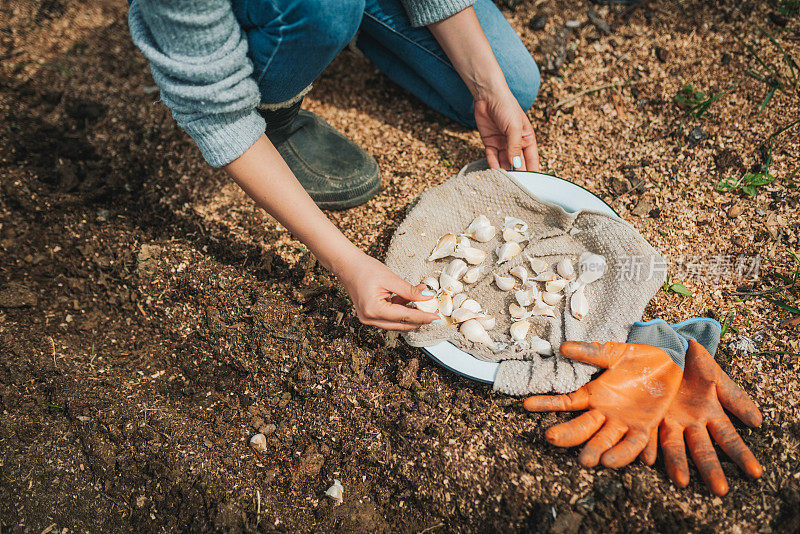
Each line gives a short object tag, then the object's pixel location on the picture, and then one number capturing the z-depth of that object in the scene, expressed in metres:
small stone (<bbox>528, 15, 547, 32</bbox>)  1.91
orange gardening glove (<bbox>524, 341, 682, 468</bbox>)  1.13
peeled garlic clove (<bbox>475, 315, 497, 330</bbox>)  1.29
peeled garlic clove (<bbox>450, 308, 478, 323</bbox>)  1.27
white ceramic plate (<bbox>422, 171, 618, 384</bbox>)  1.40
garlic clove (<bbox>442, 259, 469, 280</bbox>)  1.35
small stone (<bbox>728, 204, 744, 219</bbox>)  1.50
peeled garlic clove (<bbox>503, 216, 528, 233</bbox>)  1.40
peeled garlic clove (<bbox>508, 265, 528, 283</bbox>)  1.33
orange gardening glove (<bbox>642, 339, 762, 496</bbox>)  1.08
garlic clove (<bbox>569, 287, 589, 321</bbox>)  1.27
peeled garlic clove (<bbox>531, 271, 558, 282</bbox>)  1.32
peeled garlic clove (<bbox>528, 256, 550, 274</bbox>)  1.33
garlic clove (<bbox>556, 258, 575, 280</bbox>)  1.31
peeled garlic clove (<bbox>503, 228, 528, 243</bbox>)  1.39
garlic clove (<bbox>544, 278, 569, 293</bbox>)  1.30
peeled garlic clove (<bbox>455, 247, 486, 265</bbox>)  1.37
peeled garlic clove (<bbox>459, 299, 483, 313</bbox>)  1.31
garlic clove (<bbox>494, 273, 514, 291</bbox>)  1.33
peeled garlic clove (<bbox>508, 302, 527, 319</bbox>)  1.29
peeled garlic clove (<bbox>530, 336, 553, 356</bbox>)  1.24
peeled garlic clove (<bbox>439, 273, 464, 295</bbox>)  1.33
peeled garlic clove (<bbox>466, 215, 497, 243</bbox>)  1.40
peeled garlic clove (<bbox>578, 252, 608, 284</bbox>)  1.31
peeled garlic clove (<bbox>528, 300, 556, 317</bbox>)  1.29
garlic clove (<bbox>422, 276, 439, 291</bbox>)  1.33
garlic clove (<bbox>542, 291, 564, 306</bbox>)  1.30
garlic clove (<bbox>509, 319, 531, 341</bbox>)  1.27
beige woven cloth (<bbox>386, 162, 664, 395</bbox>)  1.21
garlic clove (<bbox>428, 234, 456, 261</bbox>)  1.37
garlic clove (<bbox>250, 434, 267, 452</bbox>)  1.22
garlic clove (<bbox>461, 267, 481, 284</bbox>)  1.35
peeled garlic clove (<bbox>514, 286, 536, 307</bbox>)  1.30
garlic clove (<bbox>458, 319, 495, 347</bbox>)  1.25
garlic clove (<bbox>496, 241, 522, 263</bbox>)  1.36
